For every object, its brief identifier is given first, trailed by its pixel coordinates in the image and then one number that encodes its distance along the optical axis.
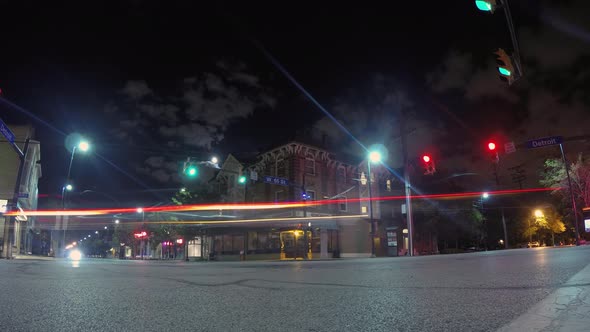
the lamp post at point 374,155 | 31.31
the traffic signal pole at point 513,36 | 7.02
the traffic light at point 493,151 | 17.91
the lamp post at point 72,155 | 21.34
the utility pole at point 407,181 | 26.17
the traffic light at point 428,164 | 20.81
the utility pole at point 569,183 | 34.35
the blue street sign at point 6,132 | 17.11
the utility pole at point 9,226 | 24.19
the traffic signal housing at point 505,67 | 8.46
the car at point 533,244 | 55.72
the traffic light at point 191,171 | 23.59
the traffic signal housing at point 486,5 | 6.80
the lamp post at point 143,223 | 55.14
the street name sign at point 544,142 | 16.65
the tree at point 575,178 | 39.16
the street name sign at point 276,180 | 27.94
